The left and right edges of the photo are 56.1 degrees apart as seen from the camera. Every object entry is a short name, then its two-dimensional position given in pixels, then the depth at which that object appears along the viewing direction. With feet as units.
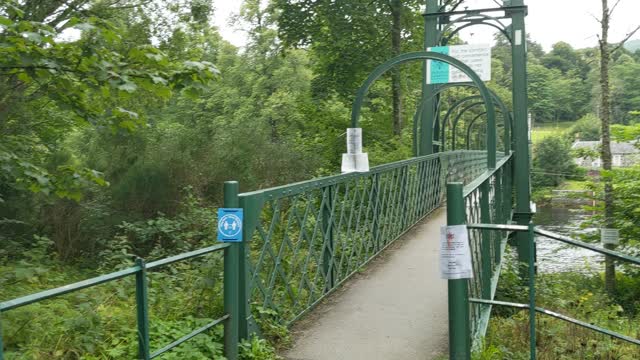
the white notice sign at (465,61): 42.60
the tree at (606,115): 58.03
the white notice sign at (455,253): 12.14
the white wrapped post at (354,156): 22.30
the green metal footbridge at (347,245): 12.52
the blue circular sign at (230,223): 13.55
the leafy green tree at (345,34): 60.34
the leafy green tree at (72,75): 15.28
